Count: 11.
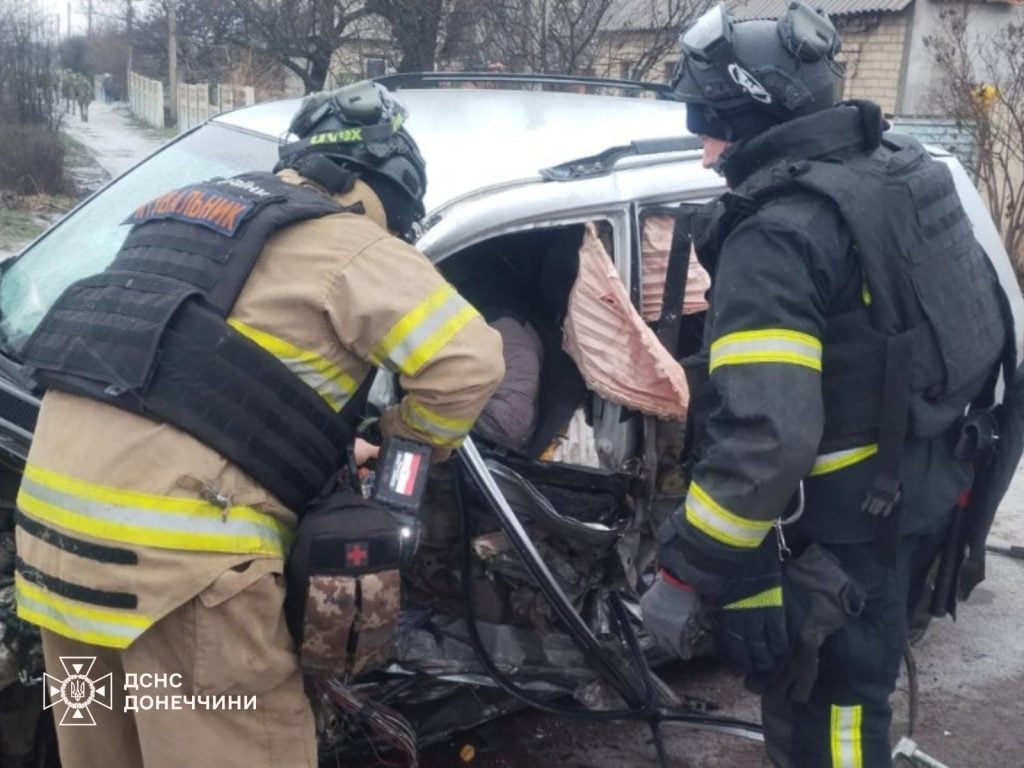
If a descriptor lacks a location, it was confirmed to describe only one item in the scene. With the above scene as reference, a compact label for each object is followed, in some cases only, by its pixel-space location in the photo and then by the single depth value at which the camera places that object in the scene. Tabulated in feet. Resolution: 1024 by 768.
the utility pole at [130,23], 129.80
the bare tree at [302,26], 43.39
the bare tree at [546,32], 29.76
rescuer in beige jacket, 6.70
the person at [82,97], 116.37
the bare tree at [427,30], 34.09
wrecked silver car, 9.57
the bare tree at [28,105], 50.37
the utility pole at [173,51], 94.27
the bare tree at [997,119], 31.50
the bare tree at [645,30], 31.22
